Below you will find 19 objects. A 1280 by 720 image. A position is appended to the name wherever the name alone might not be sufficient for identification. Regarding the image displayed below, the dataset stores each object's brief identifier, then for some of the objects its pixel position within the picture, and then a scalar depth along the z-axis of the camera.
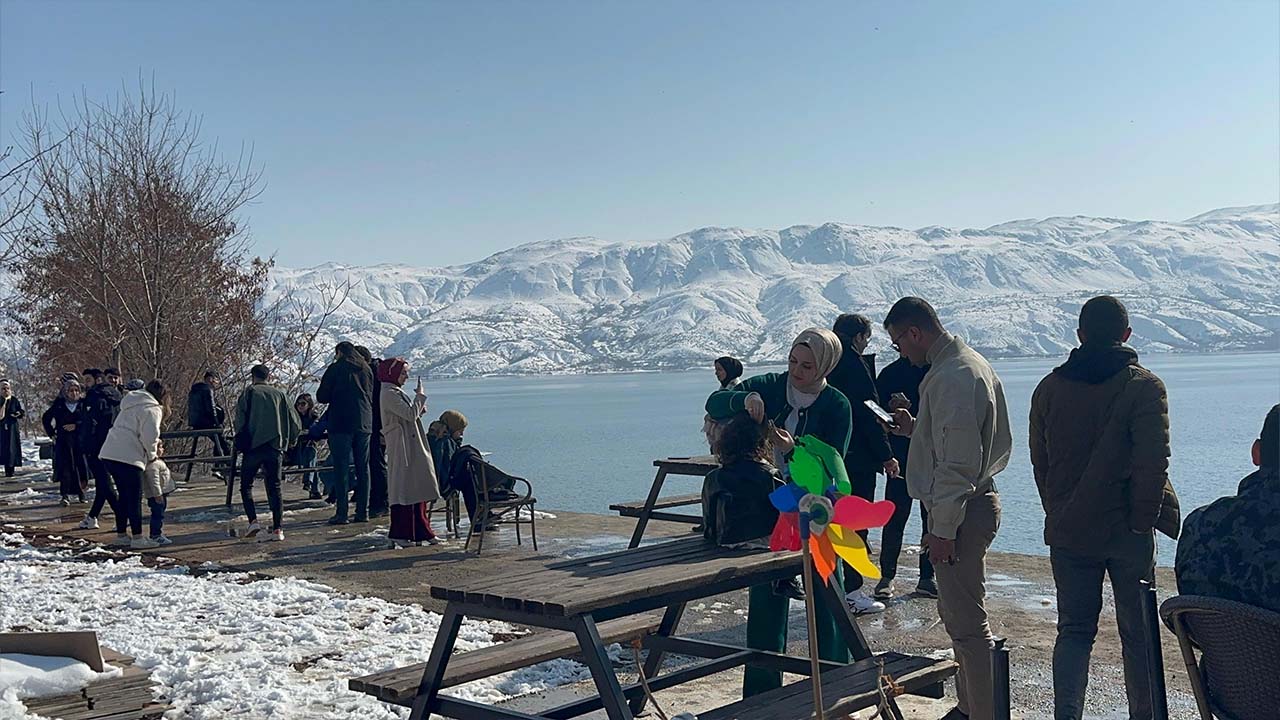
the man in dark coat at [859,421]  7.84
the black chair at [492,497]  10.67
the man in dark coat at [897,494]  8.32
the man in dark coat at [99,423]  12.47
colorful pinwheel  3.65
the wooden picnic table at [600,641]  3.80
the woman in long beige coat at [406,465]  11.02
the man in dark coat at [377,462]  12.69
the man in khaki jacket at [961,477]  4.72
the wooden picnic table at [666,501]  8.67
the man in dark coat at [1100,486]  4.79
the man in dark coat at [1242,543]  3.31
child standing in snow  11.04
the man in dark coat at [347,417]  12.46
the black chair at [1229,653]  3.16
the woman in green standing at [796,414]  5.22
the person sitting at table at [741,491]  4.83
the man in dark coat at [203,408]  16.59
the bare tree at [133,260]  20.55
